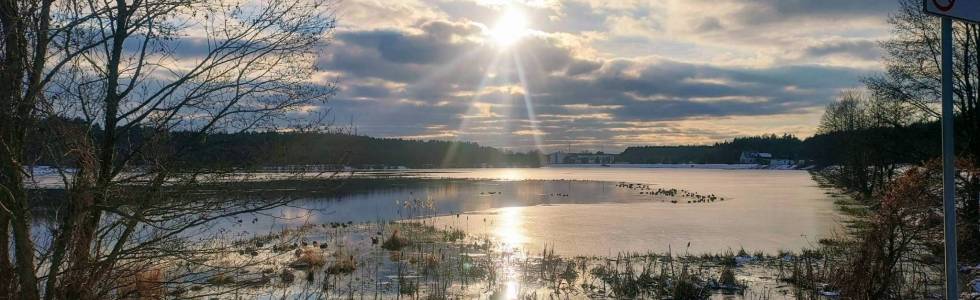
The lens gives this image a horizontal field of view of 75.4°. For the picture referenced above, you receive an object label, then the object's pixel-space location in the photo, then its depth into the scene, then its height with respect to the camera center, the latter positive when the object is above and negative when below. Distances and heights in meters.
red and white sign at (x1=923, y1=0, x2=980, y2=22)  3.96 +0.94
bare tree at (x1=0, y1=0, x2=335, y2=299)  5.59 -0.03
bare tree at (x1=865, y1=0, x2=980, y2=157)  19.41 +2.84
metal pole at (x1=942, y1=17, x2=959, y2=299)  4.11 +0.00
